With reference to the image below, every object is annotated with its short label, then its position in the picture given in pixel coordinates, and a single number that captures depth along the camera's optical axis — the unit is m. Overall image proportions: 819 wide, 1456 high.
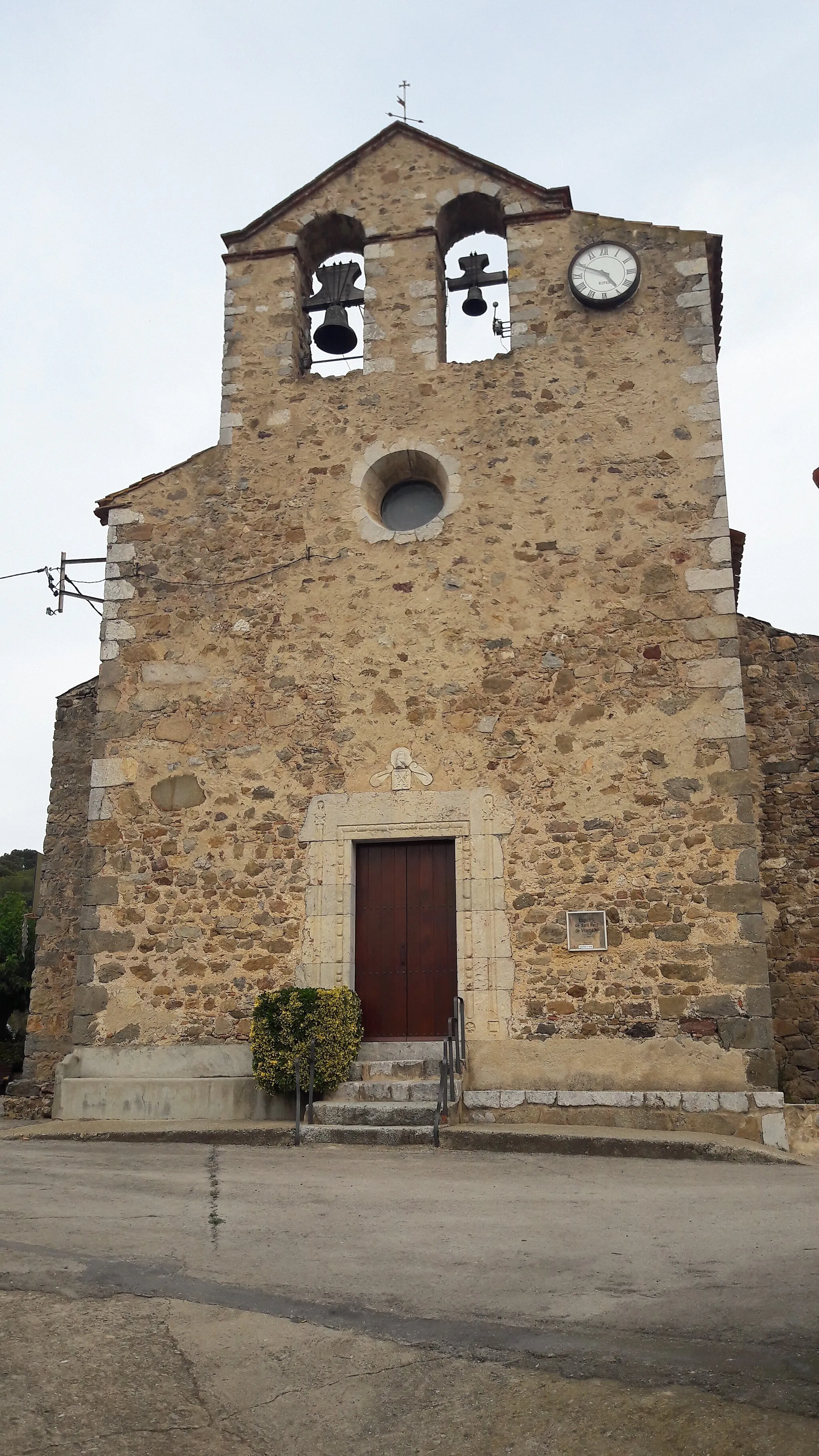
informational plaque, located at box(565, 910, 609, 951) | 8.98
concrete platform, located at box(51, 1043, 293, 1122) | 8.95
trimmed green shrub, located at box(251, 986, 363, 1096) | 8.48
